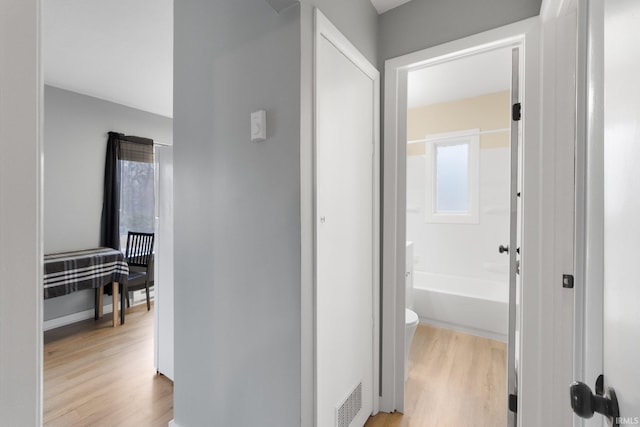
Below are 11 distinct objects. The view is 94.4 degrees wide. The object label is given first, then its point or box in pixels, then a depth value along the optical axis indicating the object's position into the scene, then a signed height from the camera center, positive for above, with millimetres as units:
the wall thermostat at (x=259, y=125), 1244 +367
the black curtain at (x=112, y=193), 3666 +230
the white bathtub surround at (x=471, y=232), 3396 -235
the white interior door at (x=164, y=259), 2137 -353
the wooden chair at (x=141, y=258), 3659 -607
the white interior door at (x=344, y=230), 1321 -92
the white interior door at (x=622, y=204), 427 +15
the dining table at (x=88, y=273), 2844 -640
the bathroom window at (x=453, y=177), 3559 +452
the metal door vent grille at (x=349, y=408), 1490 -1043
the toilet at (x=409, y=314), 2100 -789
